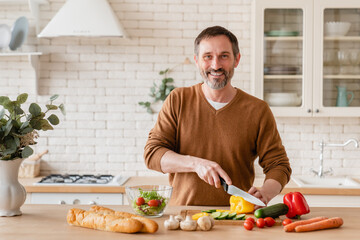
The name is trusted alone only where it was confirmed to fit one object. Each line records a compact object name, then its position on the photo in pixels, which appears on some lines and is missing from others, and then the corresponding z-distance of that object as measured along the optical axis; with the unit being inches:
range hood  147.6
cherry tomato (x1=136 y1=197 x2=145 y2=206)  80.2
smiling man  101.7
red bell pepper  82.3
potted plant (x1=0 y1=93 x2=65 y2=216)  81.9
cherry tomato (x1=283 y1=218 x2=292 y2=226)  75.9
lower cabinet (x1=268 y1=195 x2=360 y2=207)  142.6
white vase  82.8
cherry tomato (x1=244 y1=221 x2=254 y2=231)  74.3
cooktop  146.5
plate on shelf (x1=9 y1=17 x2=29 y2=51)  160.2
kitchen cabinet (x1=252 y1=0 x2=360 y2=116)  153.3
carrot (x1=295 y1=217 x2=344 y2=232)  73.7
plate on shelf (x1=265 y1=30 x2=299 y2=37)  155.7
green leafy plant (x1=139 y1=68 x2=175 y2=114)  164.9
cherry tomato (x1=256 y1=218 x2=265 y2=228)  75.8
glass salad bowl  80.7
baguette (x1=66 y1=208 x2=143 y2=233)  71.2
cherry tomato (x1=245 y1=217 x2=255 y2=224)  75.4
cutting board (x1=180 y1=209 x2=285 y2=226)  78.0
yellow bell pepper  84.4
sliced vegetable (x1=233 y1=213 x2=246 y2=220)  79.4
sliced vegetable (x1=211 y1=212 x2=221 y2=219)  79.2
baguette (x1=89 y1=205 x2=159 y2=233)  71.7
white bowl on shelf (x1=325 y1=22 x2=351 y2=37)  153.9
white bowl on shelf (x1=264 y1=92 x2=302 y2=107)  154.6
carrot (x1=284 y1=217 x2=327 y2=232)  73.6
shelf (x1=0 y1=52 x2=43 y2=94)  158.1
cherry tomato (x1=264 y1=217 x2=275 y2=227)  77.0
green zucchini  79.6
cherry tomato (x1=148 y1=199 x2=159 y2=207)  80.4
